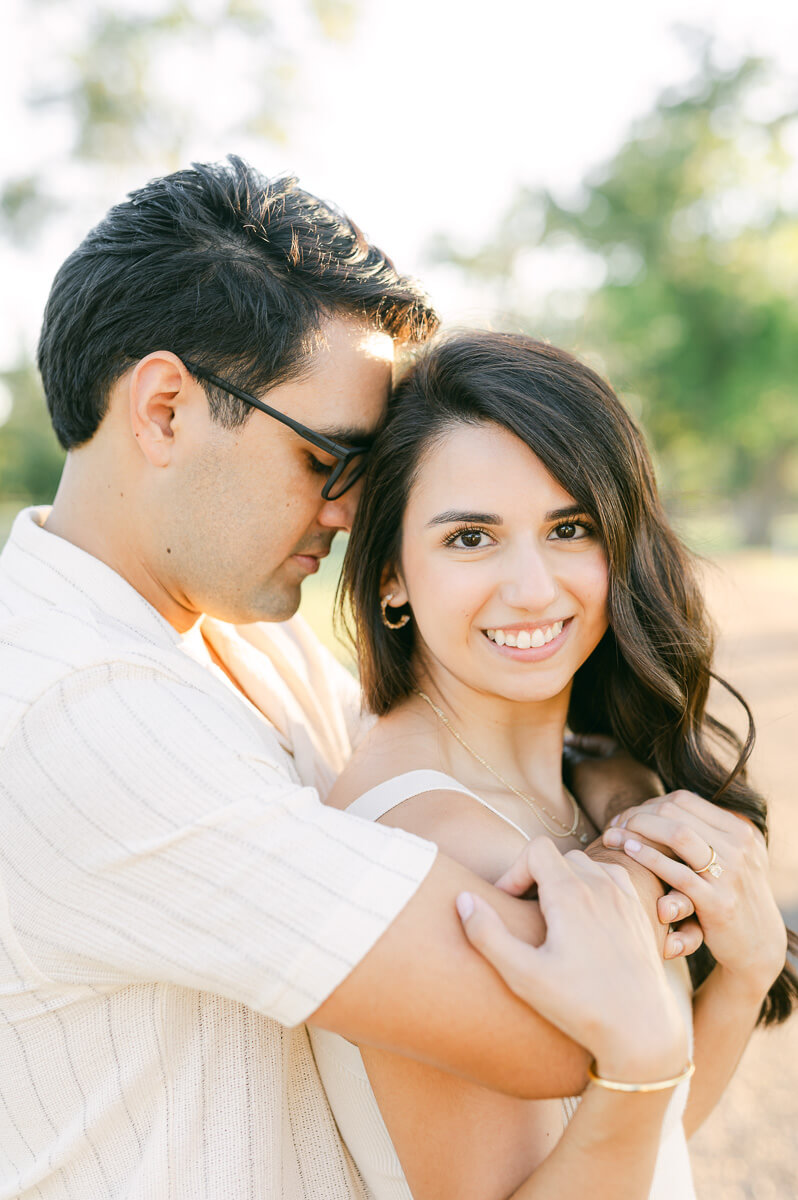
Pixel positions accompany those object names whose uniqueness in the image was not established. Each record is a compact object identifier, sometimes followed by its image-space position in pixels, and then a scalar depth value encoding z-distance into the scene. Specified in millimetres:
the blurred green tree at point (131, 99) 19828
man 1559
